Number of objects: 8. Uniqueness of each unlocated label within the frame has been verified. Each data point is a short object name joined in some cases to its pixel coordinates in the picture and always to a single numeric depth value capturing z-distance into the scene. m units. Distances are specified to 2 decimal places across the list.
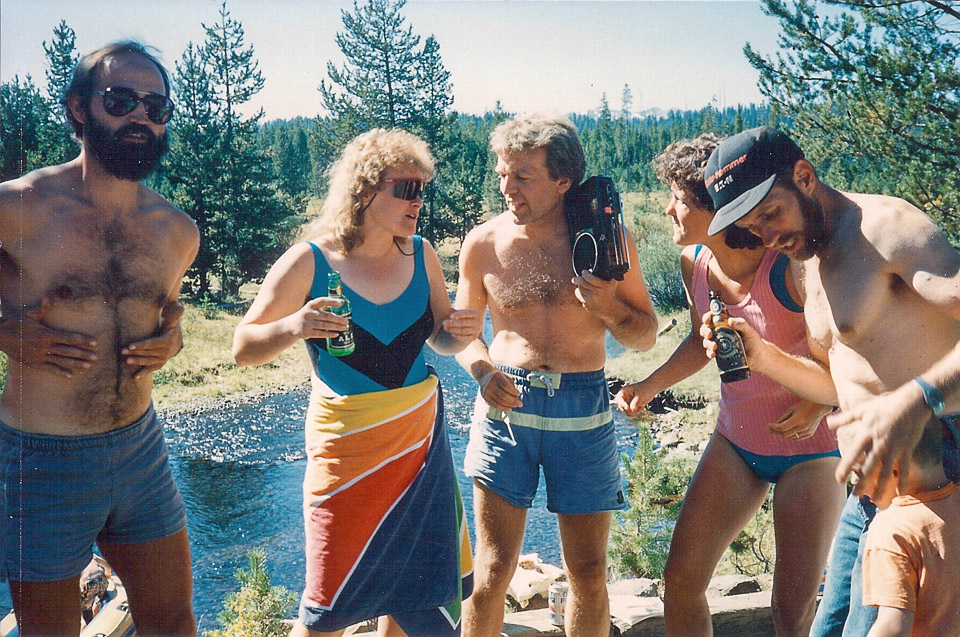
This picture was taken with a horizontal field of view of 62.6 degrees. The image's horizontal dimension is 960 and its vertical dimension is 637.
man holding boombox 3.00
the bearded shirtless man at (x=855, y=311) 1.99
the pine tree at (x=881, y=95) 7.53
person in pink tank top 2.77
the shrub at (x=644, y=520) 5.70
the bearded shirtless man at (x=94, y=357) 2.37
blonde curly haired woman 2.62
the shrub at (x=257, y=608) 4.07
